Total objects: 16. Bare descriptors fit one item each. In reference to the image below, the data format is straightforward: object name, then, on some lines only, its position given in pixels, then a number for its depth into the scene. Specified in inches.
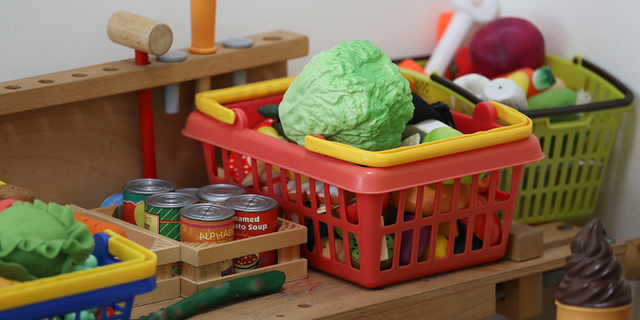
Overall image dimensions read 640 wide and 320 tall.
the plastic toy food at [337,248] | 61.5
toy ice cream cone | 54.3
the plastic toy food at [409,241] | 61.0
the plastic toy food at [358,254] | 60.8
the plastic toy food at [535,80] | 71.4
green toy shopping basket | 69.0
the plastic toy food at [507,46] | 73.2
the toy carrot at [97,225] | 59.0
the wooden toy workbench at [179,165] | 60.2
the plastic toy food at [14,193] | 57.8
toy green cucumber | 57.5
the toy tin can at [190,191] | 65.0
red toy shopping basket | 59.2
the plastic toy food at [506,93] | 68.3
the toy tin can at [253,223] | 60.3
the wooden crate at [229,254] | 58.8
